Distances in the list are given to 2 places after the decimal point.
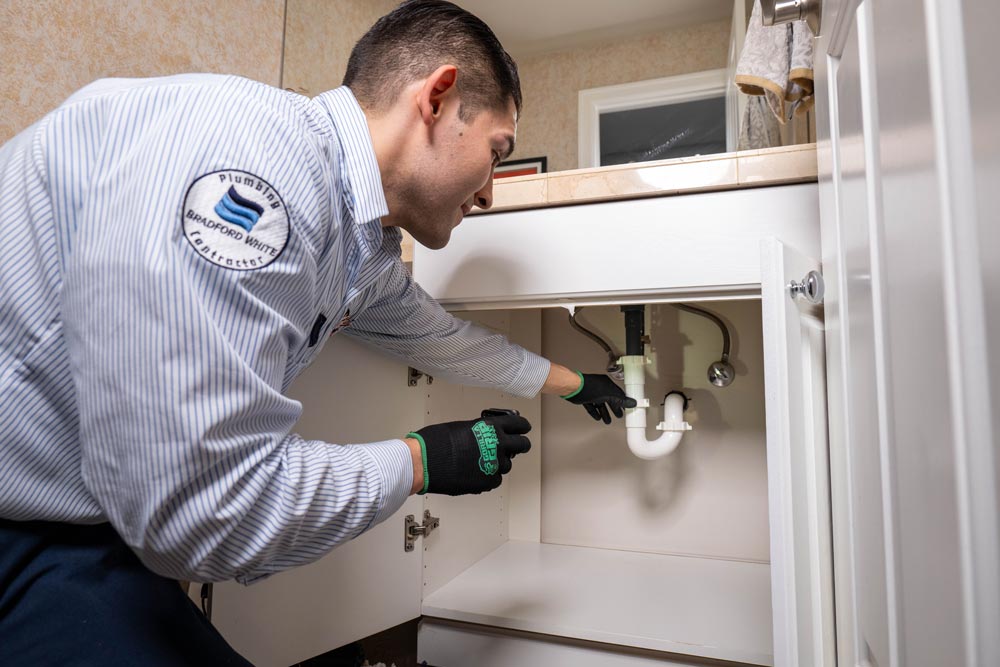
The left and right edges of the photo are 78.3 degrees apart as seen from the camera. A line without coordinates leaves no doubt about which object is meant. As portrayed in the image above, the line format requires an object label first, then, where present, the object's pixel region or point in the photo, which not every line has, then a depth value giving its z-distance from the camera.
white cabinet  0.71
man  0.45
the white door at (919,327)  0.26
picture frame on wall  2.71
